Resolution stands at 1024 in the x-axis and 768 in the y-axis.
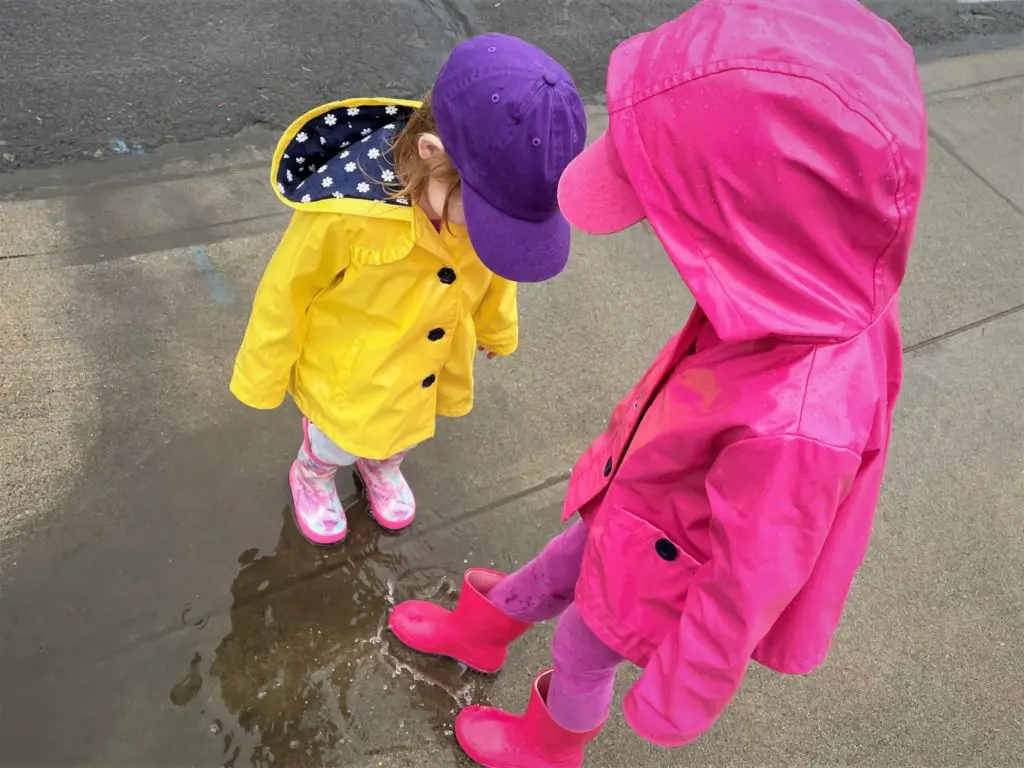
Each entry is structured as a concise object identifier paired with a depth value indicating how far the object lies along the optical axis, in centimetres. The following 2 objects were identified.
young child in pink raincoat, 111
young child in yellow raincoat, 164
